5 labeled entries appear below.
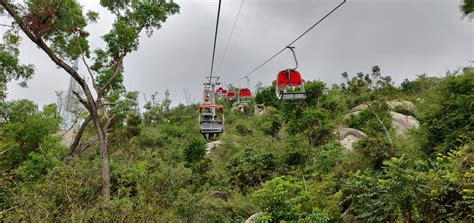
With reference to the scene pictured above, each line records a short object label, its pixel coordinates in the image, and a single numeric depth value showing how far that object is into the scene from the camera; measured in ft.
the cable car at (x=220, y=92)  64.80
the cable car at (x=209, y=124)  34.90
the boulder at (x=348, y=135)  64.52
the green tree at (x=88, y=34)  27.94
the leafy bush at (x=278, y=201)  23.12
